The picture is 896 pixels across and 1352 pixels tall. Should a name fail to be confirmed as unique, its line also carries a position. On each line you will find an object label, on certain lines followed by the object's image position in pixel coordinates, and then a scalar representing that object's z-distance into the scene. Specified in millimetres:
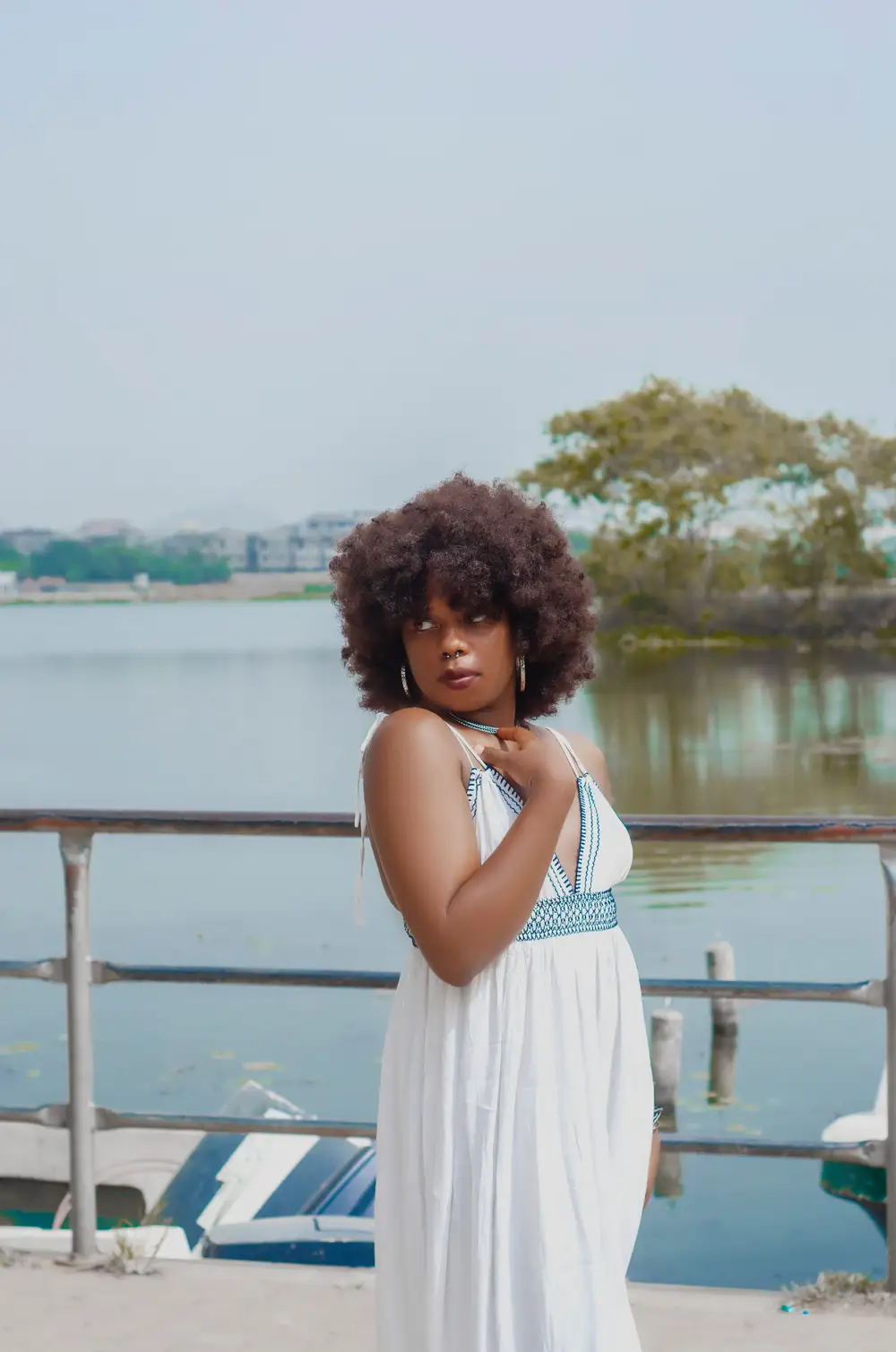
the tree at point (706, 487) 59656
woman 1802
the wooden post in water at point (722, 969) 11945
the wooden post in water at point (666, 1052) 11117
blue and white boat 5758
